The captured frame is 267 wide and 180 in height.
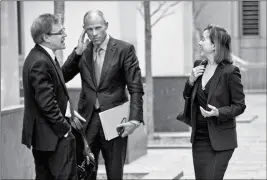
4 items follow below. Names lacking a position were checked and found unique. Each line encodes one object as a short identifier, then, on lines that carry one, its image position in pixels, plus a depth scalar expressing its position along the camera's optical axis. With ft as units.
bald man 29.16
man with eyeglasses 25.09
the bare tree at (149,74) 59.37
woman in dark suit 27.94
